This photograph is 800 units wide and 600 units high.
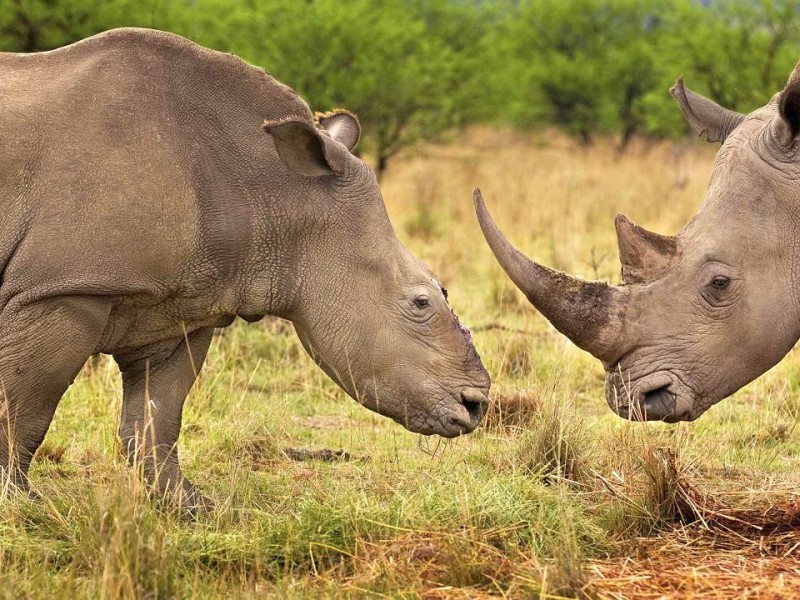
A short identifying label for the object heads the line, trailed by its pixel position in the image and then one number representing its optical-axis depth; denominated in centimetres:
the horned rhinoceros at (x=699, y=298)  1152
